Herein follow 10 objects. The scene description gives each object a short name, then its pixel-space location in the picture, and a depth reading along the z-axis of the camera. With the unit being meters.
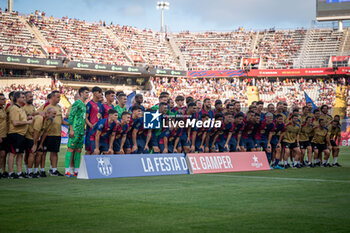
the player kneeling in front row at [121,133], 12.20
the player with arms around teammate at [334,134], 17.29
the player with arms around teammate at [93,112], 12.38
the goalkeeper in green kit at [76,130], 12.37
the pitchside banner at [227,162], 13.41
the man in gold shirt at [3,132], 11.63
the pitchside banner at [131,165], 11.32
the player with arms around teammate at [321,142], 17.20
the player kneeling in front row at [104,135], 11.98
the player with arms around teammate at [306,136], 17.05
